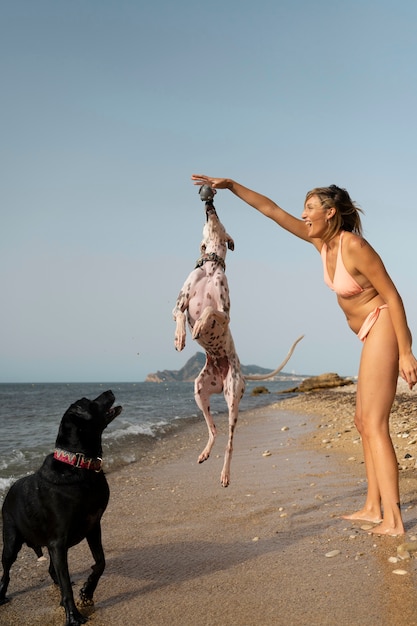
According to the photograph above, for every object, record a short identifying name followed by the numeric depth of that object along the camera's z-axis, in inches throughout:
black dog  147.1
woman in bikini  191.8
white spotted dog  186.9
